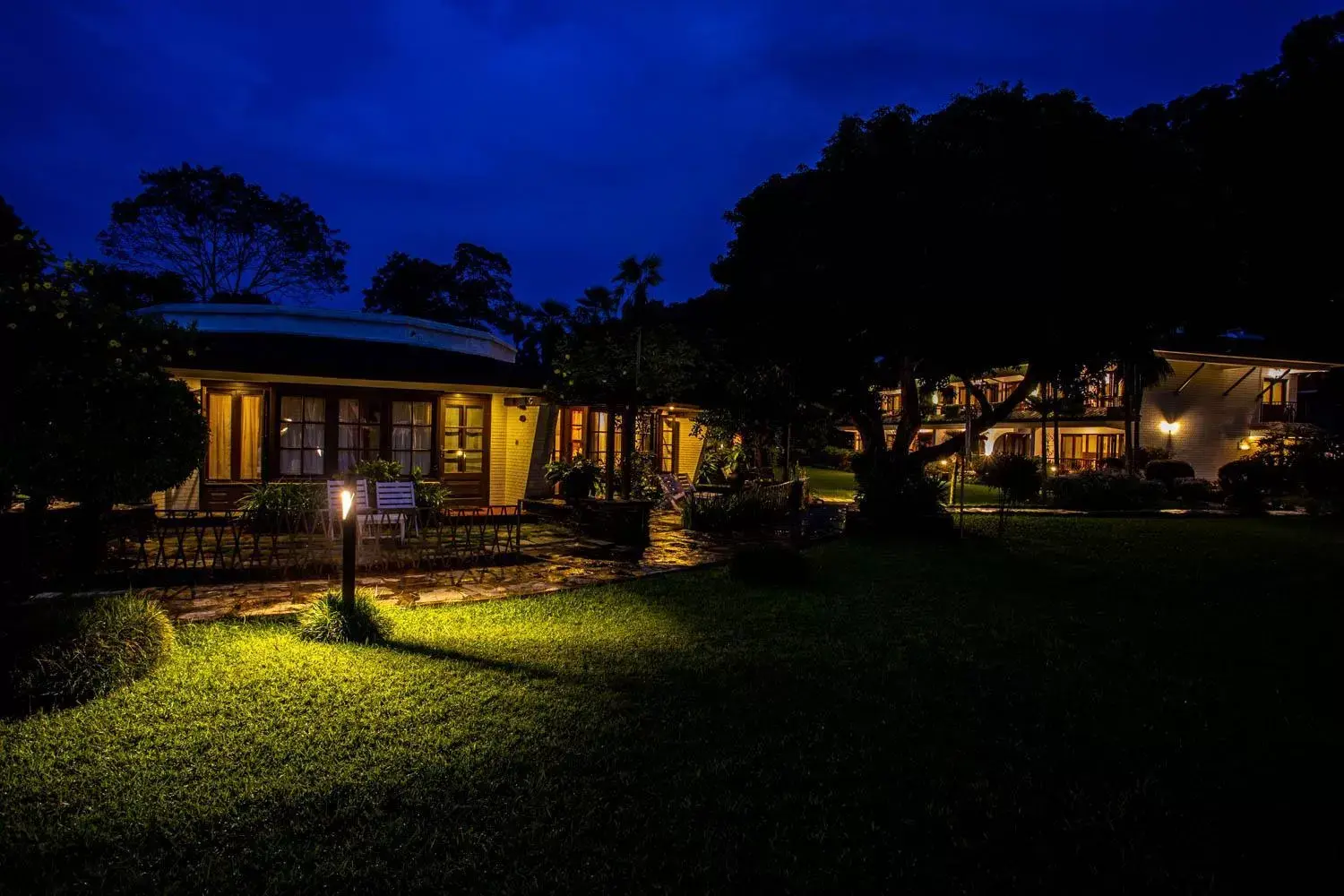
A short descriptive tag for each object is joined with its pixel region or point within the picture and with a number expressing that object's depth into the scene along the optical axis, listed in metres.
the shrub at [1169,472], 24.27
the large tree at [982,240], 10.05
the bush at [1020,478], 19.66
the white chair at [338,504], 10.10
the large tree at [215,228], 32.72
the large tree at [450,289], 46.53
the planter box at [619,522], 11.09
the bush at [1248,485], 18.11
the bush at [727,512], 13.38
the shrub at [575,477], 15.04
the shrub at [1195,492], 20.98
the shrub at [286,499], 11.47
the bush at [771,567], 8.37
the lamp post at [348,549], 5.80
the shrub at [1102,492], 18.36
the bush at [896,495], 12.95
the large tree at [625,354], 12.98
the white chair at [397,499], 10.23
